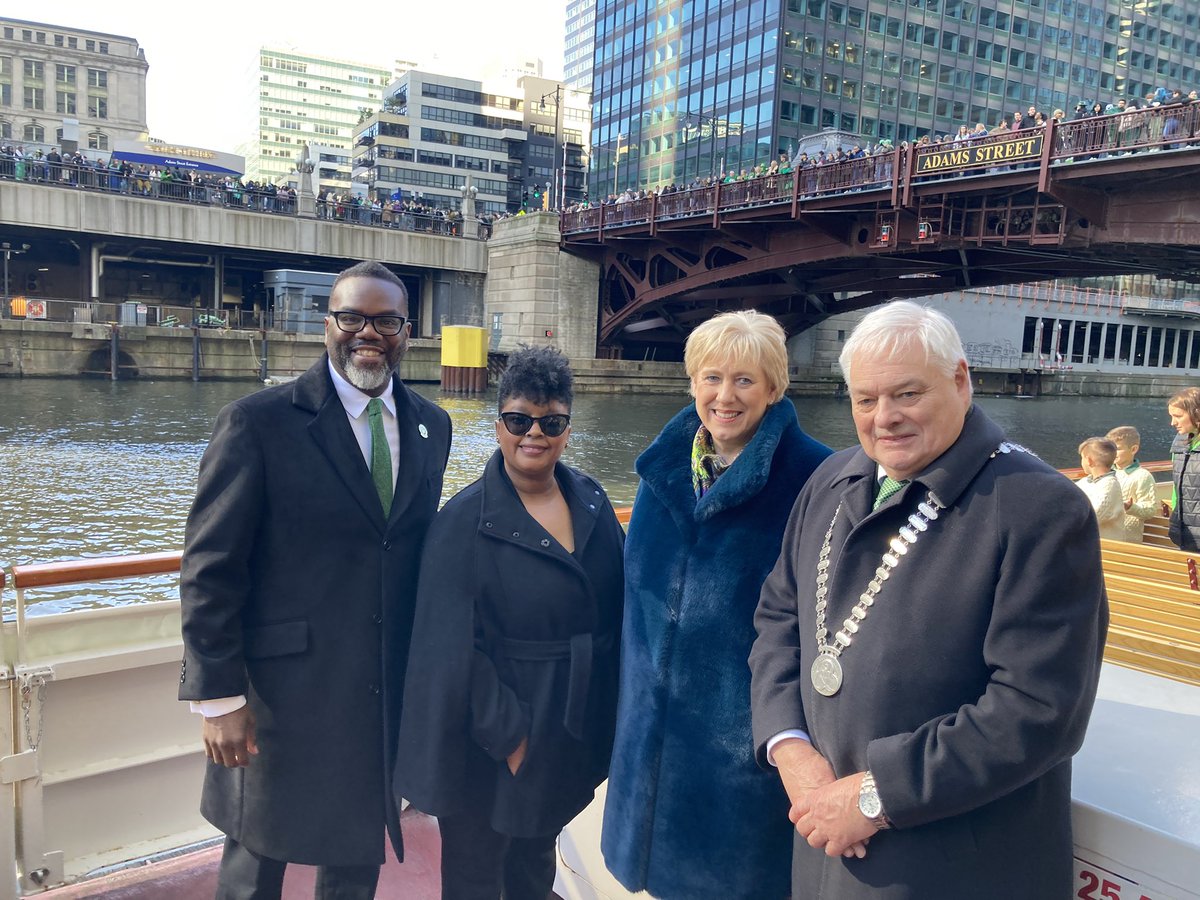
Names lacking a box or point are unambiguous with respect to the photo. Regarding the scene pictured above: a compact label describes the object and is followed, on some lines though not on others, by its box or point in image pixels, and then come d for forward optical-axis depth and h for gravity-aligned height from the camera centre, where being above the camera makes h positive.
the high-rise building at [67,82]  86.50 +24.12
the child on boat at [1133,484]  6.36 -0.73
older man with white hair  1.57 -0.52
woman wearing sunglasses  2.37 -0.82
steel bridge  17.81 +3.85
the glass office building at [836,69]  50.28 +18.44
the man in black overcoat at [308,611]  2.35 -0.74
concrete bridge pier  37.41 +2.60
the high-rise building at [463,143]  86.81 +20.18
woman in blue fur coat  2.27 -0.71
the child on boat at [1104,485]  5.85 -0.69
